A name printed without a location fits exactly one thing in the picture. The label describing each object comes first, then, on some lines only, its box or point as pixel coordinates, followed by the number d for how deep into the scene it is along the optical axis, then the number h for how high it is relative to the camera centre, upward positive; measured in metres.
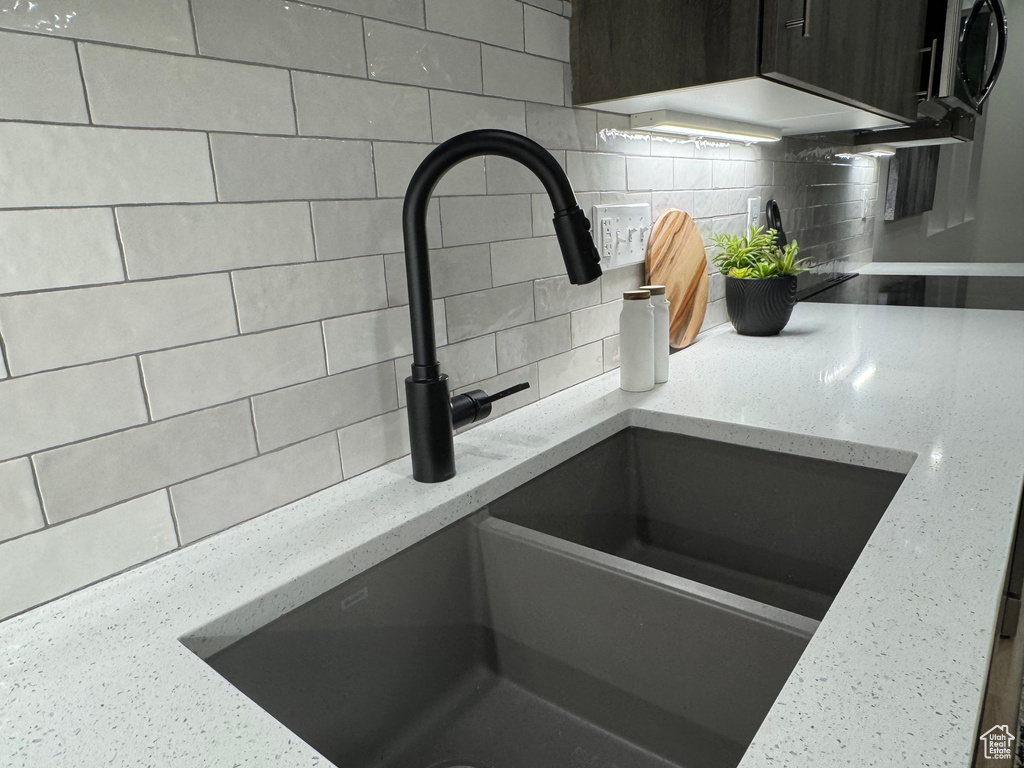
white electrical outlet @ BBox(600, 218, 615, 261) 1.35 -0.08
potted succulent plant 1.67 -0.20
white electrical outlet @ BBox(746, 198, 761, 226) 1.93 -0.05
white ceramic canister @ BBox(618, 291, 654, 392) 1.26 -0.25
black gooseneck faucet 0.80 -0.07
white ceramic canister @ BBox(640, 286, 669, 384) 1.31 -0.25
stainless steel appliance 1.65 +0.33
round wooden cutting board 1.51 -0.16
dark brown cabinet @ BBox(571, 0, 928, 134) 1.02 +0.23
